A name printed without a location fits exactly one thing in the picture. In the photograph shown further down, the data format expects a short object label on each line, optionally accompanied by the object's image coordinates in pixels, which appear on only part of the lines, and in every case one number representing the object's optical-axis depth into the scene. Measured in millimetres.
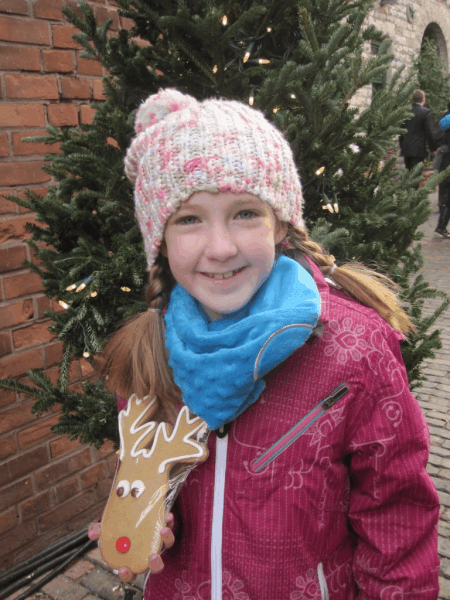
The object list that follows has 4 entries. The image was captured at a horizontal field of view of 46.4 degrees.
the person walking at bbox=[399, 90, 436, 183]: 10352
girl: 1271
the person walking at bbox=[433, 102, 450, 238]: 9180
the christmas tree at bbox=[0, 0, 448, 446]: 1884
